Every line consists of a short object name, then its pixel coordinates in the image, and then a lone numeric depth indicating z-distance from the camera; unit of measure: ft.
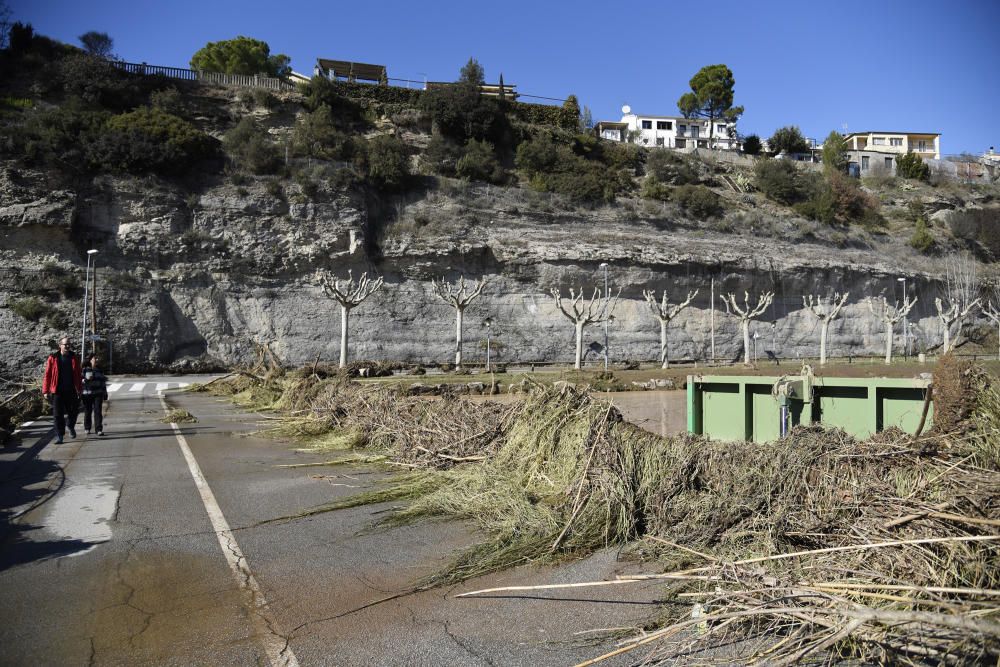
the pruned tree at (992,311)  162.84
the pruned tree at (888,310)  161.89
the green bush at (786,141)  301.84
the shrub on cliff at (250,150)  150.92
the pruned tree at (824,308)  156.65
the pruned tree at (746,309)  147.97
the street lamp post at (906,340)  183.15
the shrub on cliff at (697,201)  185.78
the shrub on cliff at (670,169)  205.67
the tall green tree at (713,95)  313.12
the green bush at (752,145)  289.12
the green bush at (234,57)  249.96
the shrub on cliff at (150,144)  139.23
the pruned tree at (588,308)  139.74
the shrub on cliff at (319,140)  159.63
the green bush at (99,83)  153.99
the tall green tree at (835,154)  257.55
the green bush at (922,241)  200.64
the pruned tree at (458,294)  134.72
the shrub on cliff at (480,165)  173.68
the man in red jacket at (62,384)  43.27
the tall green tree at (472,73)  209.15
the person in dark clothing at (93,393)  46.50
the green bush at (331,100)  175.11
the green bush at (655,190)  188.85
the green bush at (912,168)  268.00
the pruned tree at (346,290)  124.47
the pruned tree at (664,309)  146.51
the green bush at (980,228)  214.07
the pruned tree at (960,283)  181.16
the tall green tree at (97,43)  181.47
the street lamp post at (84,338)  114.62
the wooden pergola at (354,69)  219.82
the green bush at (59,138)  133.28
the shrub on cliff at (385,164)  159.74
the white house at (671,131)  311.06
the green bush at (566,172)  178.70
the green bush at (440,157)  176.14
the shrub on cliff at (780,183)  212.84
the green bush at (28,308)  123.85
